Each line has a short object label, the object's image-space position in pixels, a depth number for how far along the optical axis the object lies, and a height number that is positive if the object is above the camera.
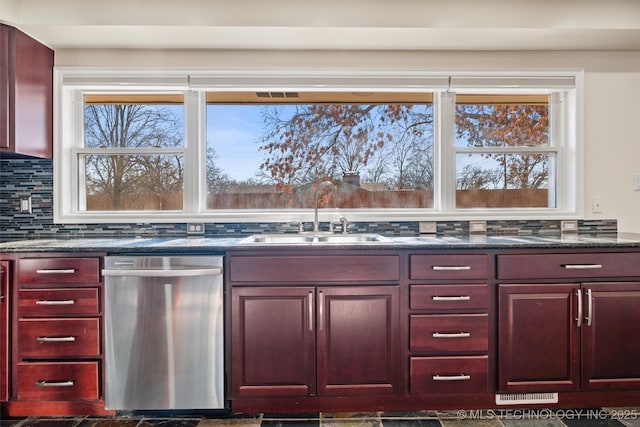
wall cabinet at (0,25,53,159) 2.13 +0.70
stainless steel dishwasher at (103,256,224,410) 1.96 -0.68
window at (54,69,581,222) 2.59 +0.40
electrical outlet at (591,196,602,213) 2.57 +0.03
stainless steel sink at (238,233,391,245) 2.49 -0.19
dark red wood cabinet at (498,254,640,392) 2.01 -0.65
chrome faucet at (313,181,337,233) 2.52 +0.06
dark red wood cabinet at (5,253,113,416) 1.98 -0.64
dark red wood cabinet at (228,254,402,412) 1.98 -0.64
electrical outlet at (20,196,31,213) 2.48 +0.04
